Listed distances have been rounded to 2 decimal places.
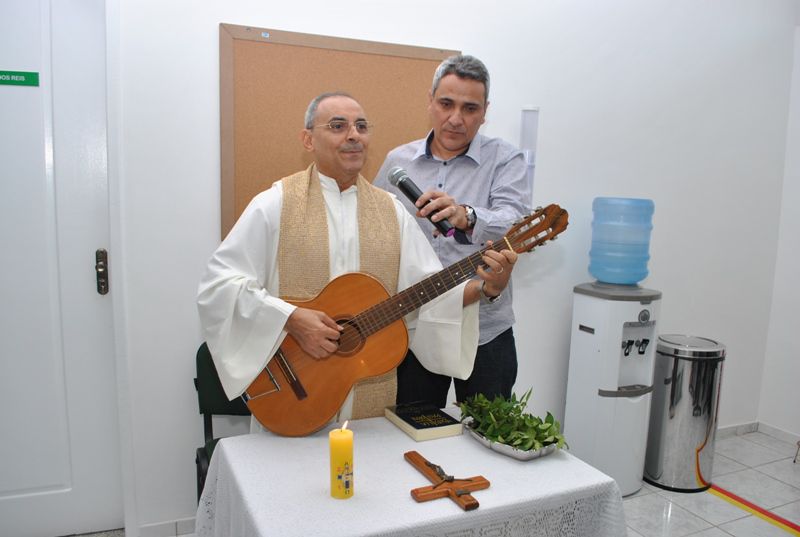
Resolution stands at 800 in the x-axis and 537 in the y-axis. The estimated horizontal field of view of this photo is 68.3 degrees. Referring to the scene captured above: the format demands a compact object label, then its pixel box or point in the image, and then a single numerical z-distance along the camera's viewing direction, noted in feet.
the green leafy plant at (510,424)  5.16
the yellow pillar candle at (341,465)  4.33
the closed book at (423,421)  5.55
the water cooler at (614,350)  10.11
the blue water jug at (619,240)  10.75
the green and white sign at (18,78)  7.82
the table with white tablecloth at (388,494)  4.15
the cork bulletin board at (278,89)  8.13
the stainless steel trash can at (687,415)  10.66
